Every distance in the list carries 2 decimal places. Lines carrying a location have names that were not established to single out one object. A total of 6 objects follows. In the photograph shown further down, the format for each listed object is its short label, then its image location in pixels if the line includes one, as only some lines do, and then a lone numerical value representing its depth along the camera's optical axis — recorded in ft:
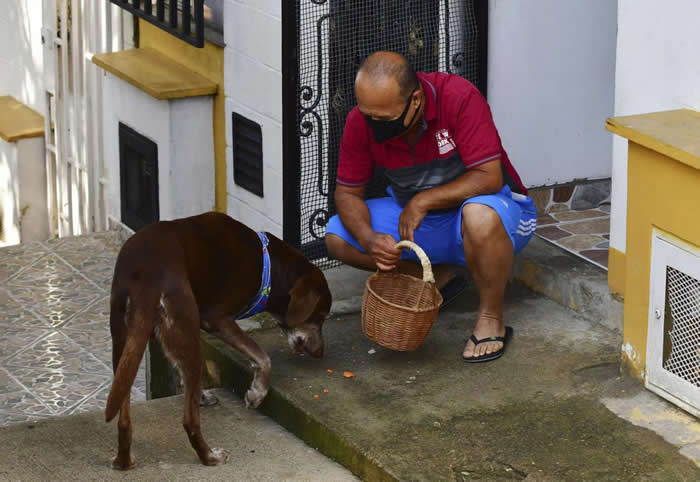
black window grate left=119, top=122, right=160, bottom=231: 22.67
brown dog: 12.67
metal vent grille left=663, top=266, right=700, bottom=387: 13.12
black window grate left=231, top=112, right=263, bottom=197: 20.71
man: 14.52
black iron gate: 18.08
